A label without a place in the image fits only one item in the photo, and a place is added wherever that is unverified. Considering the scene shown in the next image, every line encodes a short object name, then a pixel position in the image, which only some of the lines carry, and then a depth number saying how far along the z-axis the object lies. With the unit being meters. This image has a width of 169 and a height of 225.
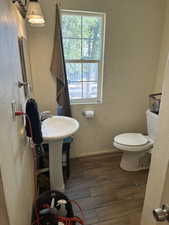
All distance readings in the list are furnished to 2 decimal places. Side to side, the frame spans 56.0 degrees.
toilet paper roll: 2.29
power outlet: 0.89
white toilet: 2.05
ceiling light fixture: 1.35
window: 2.06
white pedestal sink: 1.57
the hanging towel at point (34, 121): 1.13
